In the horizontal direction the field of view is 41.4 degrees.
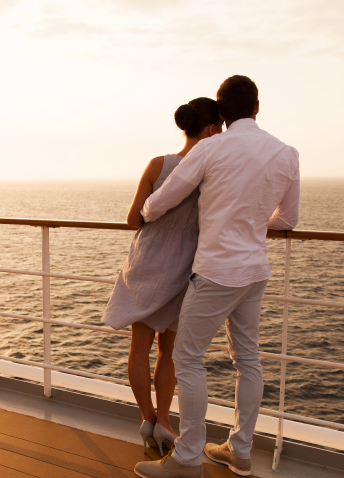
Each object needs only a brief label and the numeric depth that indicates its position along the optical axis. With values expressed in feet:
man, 4.17
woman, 4.70
